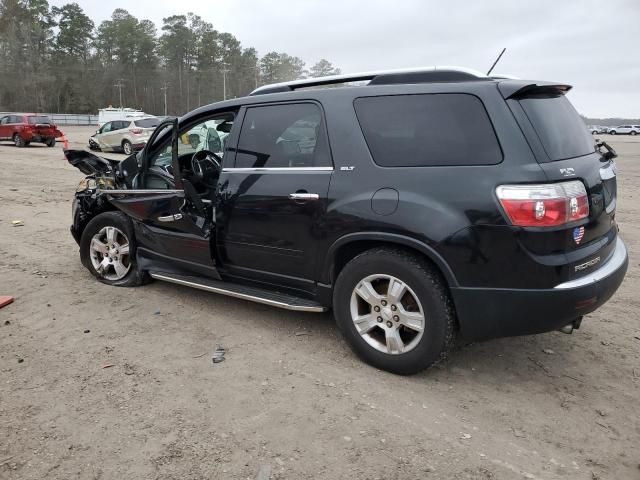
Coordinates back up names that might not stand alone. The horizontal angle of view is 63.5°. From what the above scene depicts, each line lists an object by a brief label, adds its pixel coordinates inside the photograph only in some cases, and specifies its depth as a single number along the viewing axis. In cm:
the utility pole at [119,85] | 8744
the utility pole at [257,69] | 8738
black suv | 287
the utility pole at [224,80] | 8362
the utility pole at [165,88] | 9018
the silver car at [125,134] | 2066
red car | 2362
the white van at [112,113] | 3741
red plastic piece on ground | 457
